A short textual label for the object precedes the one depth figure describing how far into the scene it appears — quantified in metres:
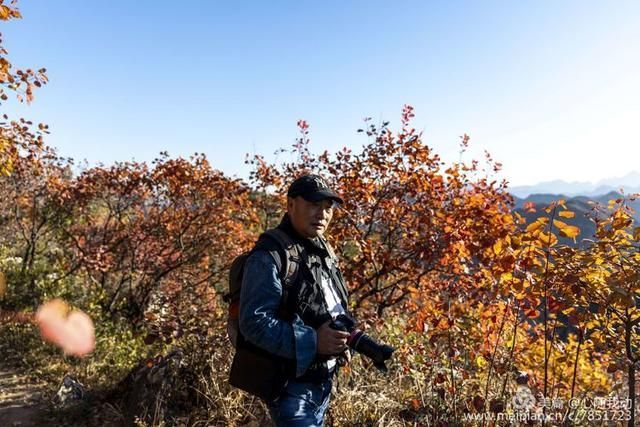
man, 1.94
